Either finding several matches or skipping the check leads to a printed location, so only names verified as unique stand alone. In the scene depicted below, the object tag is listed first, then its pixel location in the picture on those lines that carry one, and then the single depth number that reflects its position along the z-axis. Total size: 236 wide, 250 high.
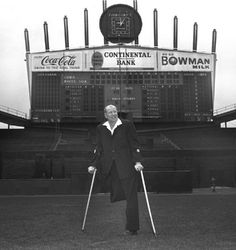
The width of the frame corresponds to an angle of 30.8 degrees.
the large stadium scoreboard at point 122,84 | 33.62
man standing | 5.61
